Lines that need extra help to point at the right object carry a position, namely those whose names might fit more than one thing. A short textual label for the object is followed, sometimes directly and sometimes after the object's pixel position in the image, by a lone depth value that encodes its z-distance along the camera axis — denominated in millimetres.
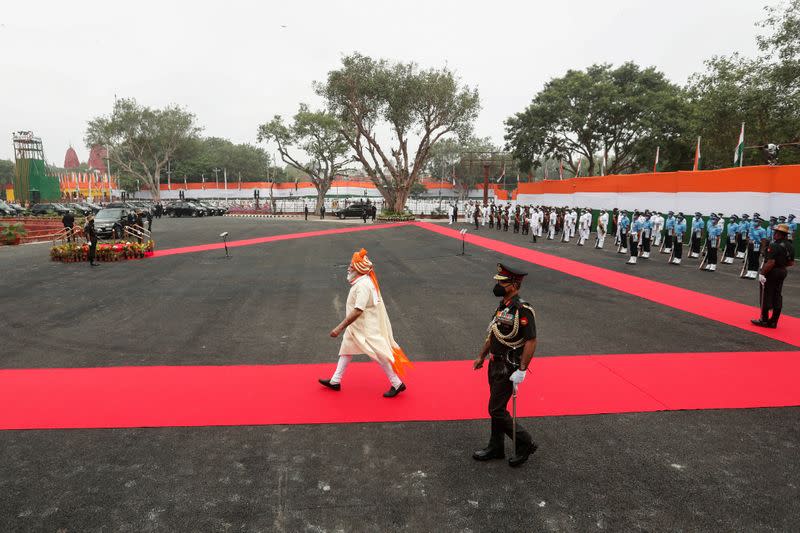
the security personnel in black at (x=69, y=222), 20109
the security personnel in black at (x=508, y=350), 3998
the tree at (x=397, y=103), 38531
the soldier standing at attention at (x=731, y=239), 16109
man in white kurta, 5334
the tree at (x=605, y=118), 38719
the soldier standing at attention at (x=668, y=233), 16664
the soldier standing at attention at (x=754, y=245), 13492
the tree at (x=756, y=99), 23344
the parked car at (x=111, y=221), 22953
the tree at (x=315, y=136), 48812
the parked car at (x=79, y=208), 44688
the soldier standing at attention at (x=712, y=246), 14812
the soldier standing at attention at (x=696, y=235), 17220
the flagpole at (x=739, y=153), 20312
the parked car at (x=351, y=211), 46969
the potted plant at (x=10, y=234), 23844
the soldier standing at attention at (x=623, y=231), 19125
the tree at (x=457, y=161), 88812
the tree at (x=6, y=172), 107188
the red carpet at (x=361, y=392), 5242
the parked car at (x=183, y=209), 49500
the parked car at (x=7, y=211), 40912
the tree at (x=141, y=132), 57312
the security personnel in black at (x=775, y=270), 8055
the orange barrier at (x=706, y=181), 17453
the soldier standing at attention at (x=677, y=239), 16062
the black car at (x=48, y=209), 42550
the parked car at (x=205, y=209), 50731
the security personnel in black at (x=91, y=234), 16109
